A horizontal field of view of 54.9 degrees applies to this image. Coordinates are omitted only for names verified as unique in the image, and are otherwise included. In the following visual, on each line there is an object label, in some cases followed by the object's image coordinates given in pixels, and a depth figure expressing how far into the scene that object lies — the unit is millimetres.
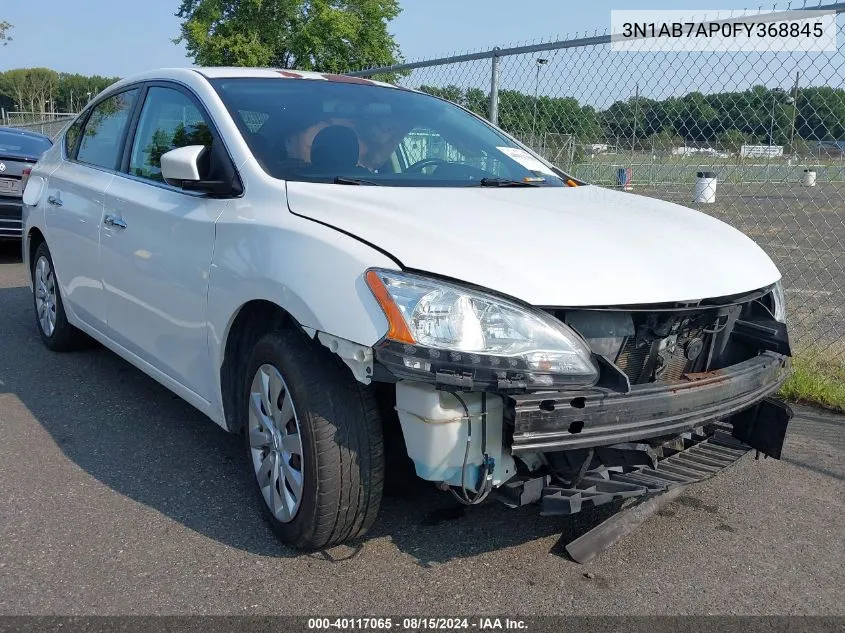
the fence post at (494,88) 6531
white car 2461
